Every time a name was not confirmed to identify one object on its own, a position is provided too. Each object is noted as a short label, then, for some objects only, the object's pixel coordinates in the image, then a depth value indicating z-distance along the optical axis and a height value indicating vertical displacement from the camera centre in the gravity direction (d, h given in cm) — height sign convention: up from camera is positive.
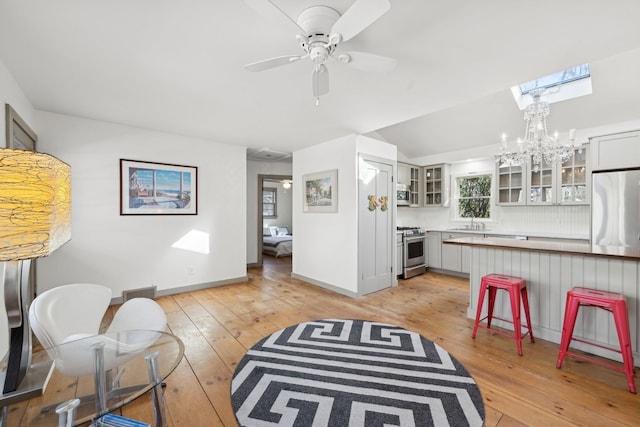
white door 408 -24
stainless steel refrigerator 318 +3
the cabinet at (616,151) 328 +74
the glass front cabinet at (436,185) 580 +56
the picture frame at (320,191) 434 +33
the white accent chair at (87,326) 127 -67
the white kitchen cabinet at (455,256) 507 -87
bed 745 -91
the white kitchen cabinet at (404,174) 573 +79
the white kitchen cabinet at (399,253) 500 -79
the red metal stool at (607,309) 196 -80
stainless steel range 505 -79
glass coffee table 104 -74
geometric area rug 167 -126
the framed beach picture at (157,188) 374 +33
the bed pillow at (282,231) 872 -65
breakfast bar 225 -62
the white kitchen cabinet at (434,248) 549 -77
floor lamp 121 -10
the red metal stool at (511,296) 242 -82
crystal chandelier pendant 319 +77
